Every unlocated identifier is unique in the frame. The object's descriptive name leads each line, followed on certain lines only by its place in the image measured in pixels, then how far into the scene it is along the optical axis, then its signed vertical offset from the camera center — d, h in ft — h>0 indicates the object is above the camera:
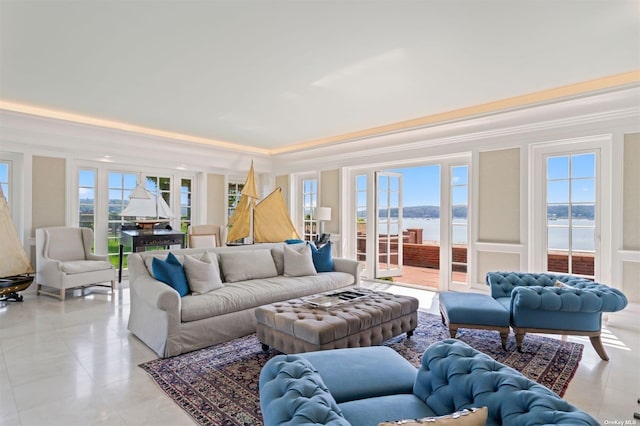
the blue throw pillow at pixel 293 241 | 16.85 -1.25
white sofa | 9.11 -2.61
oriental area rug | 6.79 -3.75
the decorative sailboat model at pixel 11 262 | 13.98 -2.04
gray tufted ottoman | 8.13 -2.73
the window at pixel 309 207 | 22.74 +0.57
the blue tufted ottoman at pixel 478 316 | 9.56 -2.77
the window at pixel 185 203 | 21.56 +0.72
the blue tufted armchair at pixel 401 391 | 3.41 -2.04
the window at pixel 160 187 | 20.13 +1.65
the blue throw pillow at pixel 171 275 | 10.18 -1.79
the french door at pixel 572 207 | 12.62 +0.41
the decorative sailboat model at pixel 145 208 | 18.24 +0.34
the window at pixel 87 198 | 17.87 +0.84
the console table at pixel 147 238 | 16.83 -1.22
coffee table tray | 9.99 -2.53
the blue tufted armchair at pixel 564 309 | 8.80 -2.36
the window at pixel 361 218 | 20.21 -0.11
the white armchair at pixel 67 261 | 14.77 -2.19
